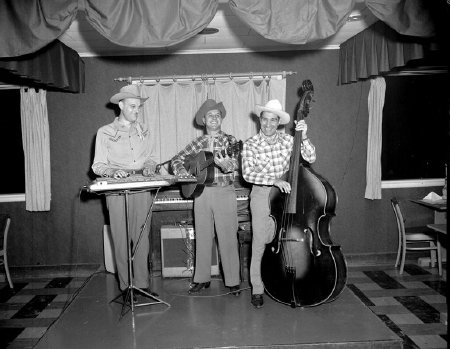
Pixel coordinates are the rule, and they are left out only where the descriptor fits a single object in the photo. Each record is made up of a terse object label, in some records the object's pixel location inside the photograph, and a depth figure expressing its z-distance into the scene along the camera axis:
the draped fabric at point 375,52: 3.86
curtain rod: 5.37
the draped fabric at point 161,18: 2.82
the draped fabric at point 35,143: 5.29
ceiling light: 4.49
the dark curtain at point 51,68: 3.71
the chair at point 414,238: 5.16
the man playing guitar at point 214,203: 3.86
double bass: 3.22
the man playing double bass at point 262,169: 3.64
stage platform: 3.06
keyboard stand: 3.46
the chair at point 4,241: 5.00
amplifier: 4.62
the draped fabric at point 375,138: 5.48
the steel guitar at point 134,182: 3.06
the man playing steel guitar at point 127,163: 3.73
